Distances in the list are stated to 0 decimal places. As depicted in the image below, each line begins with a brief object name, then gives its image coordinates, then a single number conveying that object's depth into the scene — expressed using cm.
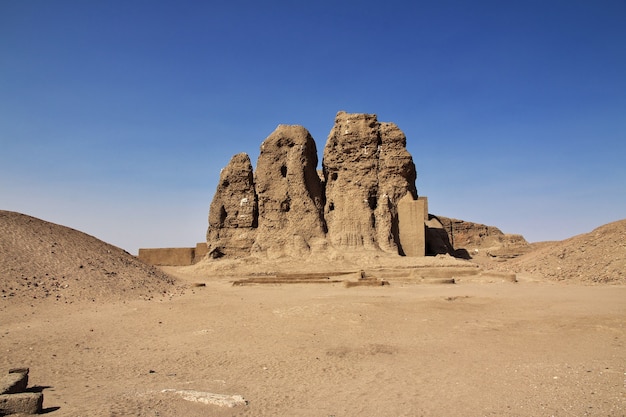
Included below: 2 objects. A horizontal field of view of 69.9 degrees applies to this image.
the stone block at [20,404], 459
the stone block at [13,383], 491
